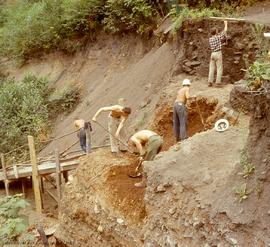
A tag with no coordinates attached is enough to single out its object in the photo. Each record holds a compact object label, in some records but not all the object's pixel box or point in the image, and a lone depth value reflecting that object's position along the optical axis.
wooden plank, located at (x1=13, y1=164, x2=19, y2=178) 15.01
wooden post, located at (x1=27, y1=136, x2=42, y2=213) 14.19
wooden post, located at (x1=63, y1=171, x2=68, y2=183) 15.25
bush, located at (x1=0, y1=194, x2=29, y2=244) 6.04
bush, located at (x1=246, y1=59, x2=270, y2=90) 6.74
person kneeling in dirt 9.88
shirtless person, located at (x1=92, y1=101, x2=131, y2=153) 10.98
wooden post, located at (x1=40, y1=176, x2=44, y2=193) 15.96
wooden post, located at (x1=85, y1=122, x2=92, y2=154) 13.05
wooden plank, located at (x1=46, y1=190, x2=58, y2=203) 15.92
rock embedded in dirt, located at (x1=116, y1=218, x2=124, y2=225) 9.39
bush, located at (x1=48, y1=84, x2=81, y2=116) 21.92
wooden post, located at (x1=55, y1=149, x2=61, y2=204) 13.84
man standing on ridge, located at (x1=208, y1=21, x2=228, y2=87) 13.38
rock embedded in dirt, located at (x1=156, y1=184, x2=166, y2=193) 8.32
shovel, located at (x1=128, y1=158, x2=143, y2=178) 10.35
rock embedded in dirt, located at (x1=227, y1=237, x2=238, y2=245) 6.69
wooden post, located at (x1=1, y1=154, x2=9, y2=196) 15.03
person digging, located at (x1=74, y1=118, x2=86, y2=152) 14.05
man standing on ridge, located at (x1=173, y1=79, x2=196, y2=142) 10.86
